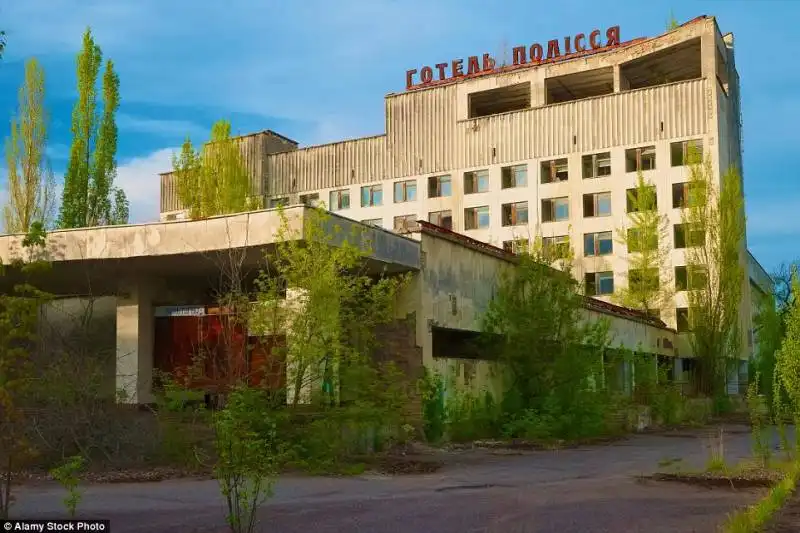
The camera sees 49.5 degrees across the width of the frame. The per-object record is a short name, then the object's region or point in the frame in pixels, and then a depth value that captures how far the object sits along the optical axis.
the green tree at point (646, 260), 50.72
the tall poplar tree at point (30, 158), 42.97
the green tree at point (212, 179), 50.69
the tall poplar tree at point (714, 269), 45.34
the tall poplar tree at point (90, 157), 43.28
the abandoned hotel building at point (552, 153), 51.25
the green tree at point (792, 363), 14.72
